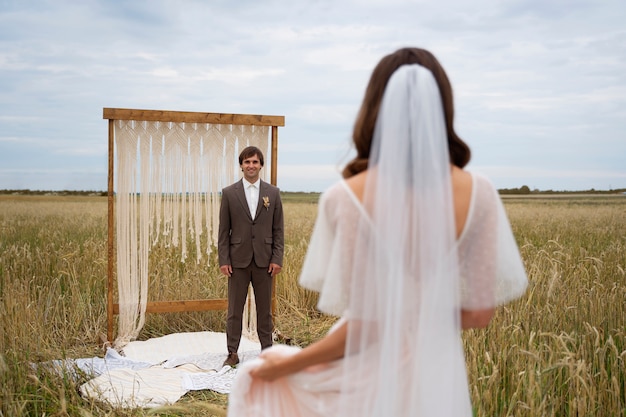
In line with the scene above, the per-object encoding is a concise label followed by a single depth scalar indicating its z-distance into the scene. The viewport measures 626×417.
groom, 5.77
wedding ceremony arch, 6.39
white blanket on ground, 4.72
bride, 1.79
